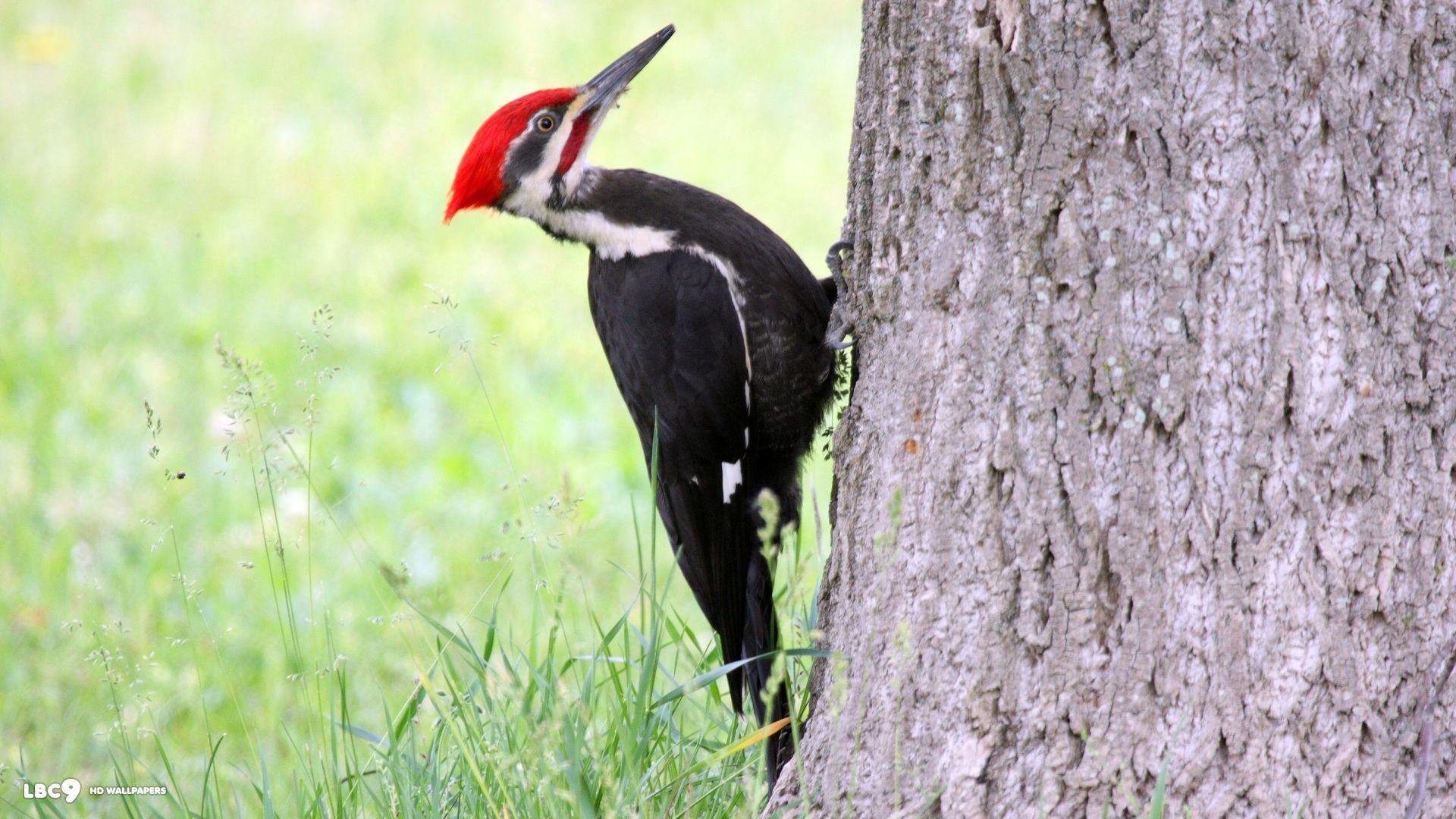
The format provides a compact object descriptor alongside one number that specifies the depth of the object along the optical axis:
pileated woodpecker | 12.07
